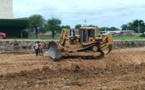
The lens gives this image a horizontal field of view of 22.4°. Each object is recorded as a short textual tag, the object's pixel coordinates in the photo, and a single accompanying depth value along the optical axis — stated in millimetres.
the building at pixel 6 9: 70750
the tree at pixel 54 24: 81694
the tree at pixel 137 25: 110556
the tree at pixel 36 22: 77312
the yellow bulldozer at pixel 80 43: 26422
